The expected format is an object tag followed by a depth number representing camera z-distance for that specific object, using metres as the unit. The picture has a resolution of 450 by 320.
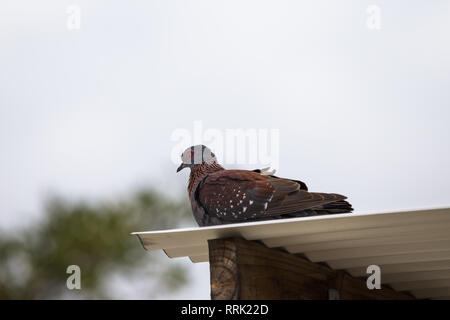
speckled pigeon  5.27
